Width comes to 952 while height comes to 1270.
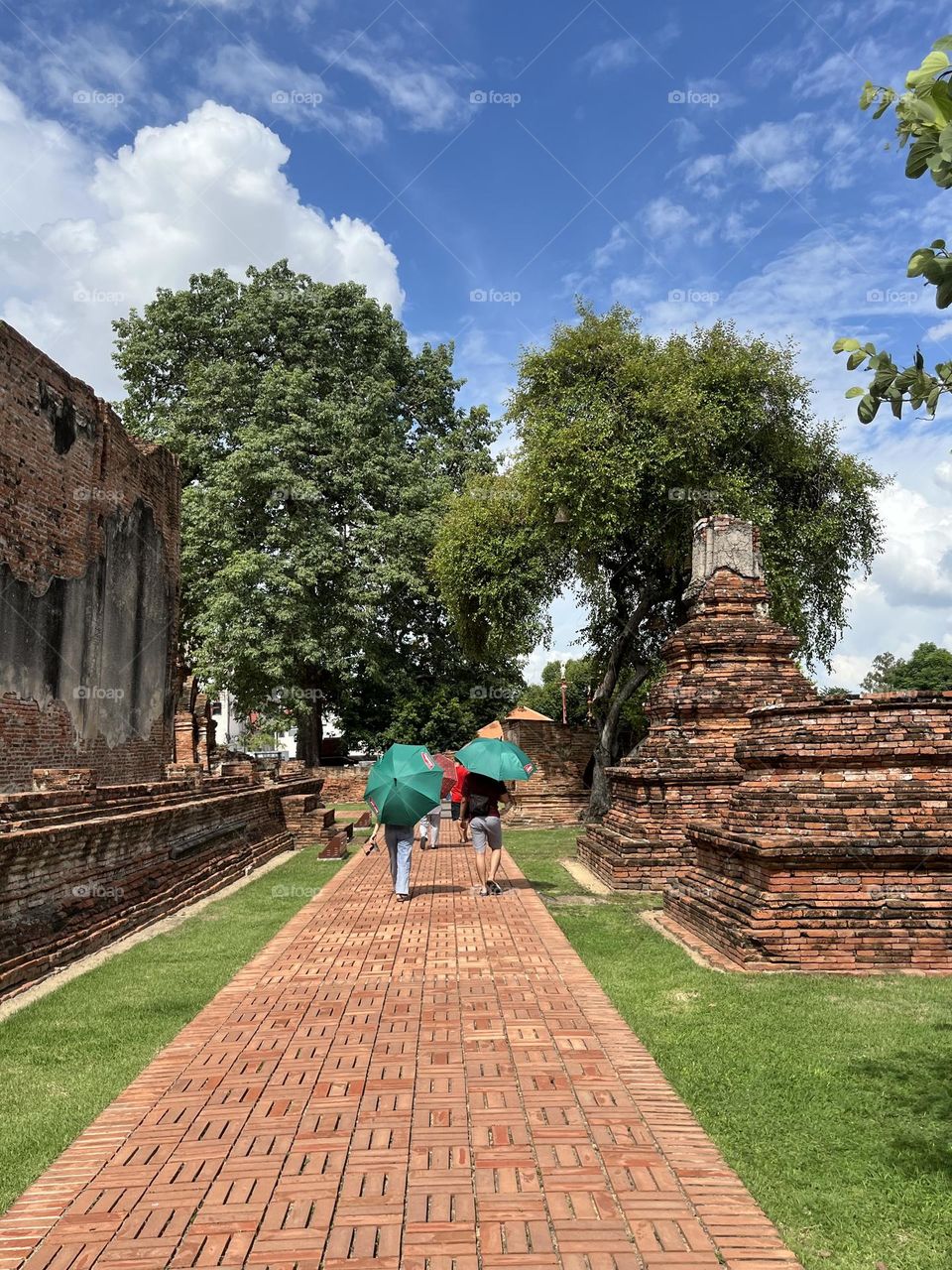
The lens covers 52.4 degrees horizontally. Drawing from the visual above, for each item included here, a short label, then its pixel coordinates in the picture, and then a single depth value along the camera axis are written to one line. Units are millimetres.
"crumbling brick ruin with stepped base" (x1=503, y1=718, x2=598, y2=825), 21672
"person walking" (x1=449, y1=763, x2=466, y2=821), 10094
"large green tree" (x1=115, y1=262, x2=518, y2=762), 23797
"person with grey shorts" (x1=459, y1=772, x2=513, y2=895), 9672
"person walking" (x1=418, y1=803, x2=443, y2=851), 14938
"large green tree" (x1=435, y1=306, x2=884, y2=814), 18375
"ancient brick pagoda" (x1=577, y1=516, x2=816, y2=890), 11352
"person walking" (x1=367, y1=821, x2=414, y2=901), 9625
